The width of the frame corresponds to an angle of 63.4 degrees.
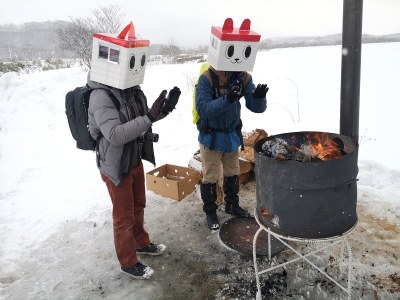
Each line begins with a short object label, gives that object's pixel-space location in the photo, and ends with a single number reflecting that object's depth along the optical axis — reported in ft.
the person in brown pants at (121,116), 8.74
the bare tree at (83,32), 61.67
